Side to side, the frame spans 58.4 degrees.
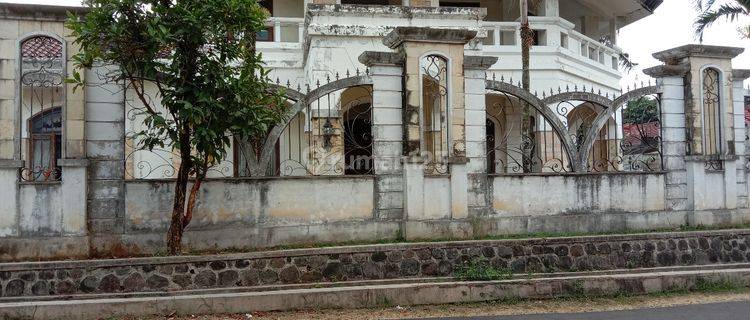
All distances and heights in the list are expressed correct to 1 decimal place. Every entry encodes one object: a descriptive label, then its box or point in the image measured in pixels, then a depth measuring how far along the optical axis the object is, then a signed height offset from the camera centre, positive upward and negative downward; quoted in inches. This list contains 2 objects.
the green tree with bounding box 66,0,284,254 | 310.2 +57.5
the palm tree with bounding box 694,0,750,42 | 691.3 +168.9
